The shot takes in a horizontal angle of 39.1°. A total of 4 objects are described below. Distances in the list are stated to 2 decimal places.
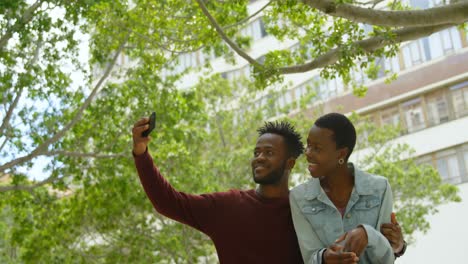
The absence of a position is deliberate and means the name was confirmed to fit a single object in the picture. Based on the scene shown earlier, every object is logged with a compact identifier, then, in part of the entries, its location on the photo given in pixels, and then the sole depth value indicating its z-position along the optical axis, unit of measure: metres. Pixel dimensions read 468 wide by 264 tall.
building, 22.73
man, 3.78
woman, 3.08
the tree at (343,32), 6.16
